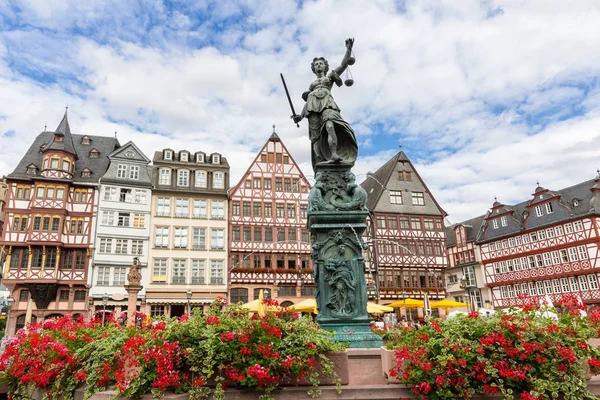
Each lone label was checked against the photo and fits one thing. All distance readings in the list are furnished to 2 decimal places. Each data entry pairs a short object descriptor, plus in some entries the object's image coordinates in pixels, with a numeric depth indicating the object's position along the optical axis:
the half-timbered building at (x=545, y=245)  36.17
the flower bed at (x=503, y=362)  4.51
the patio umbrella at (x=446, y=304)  27.39
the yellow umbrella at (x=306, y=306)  21.73
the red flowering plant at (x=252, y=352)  4.63
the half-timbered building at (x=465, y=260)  46.59
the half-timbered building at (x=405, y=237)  38.16
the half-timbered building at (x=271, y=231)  35.22
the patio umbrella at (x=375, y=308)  20.86
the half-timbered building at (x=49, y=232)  30.98
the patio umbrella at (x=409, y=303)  26.13
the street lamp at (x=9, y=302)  23.73
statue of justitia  8.94
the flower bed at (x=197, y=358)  4.64
